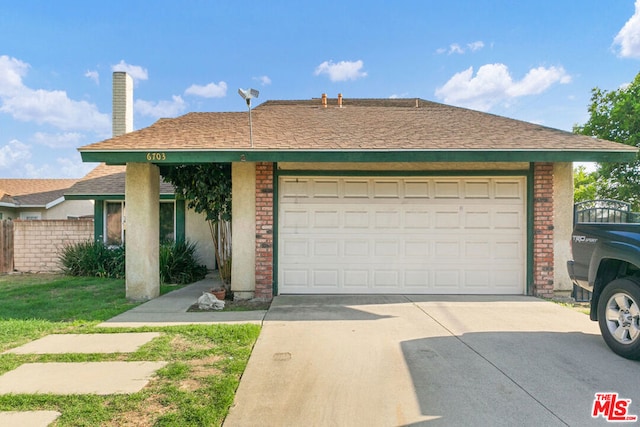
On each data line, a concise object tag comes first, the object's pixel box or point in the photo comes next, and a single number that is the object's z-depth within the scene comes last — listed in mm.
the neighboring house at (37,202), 17514
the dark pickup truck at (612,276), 3834
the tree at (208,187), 7336
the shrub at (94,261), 9992
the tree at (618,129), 20594
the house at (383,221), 7023
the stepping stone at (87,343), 4247
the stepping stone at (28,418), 2690
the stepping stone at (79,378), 3229
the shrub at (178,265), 9148
